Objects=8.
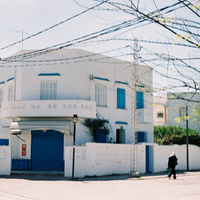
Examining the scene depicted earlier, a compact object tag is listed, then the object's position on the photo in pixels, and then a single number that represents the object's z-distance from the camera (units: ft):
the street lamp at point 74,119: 60.70
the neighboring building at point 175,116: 137.52
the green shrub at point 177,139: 93.86
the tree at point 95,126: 74.08
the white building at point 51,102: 70.54
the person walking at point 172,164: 61.12
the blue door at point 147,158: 74.77
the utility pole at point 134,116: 60.59
